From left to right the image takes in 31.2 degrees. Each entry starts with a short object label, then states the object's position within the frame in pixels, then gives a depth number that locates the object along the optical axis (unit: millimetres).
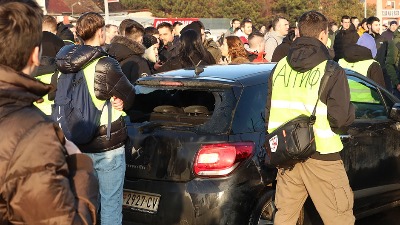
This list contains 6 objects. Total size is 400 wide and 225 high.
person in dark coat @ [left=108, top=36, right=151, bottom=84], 7617
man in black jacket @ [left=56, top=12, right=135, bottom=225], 4988
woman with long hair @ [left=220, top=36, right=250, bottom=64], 9102
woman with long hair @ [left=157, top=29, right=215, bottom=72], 8109
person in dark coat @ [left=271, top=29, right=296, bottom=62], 10078
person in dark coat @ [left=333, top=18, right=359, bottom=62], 15240
